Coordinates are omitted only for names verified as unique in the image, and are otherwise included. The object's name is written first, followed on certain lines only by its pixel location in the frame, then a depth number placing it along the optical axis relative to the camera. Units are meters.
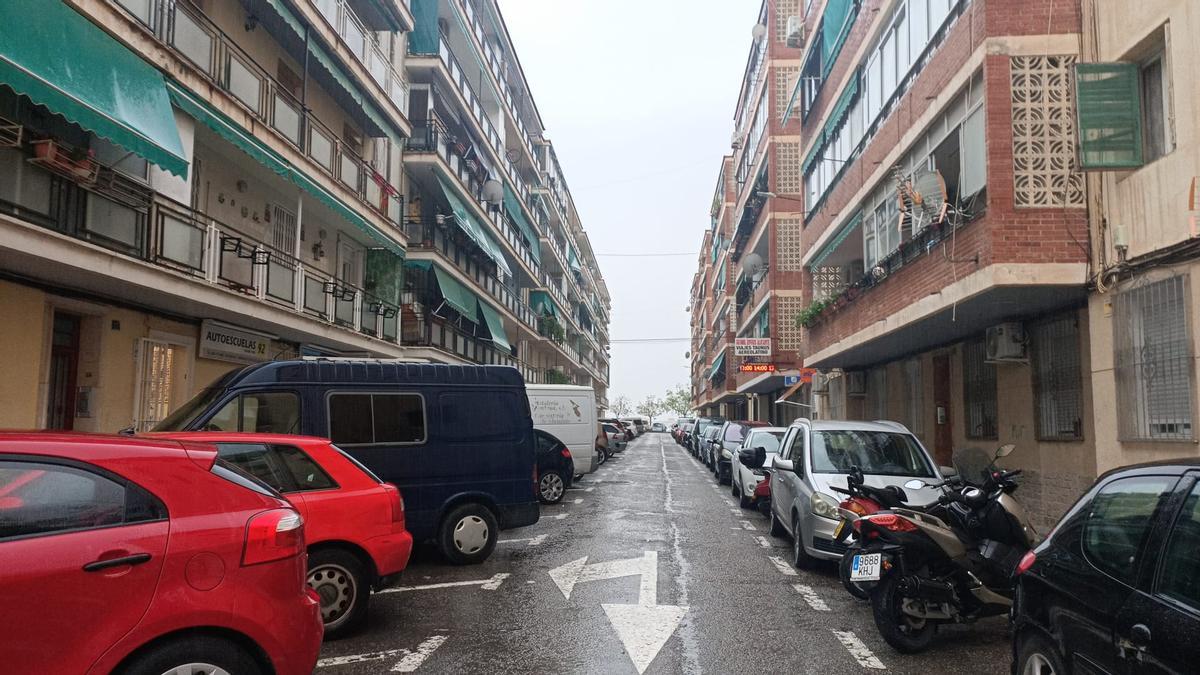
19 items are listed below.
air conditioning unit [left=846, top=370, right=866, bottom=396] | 22.92
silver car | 8.48
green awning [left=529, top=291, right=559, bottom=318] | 48.47
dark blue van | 8.12
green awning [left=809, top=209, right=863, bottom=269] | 17.94
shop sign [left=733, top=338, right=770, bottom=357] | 30.91
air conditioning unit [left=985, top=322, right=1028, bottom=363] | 12.59
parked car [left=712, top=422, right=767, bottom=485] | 20.73
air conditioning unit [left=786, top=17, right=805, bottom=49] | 26.41
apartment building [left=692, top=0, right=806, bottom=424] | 32.22
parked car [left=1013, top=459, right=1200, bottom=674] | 3.12
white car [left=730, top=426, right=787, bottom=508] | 14.70
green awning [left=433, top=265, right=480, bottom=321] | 25.08
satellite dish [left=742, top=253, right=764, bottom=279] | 34.44
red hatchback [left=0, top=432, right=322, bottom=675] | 3.19
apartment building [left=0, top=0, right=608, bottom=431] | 9.65
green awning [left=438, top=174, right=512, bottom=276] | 25.23
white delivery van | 18.89
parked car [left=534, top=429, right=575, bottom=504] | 16.02
